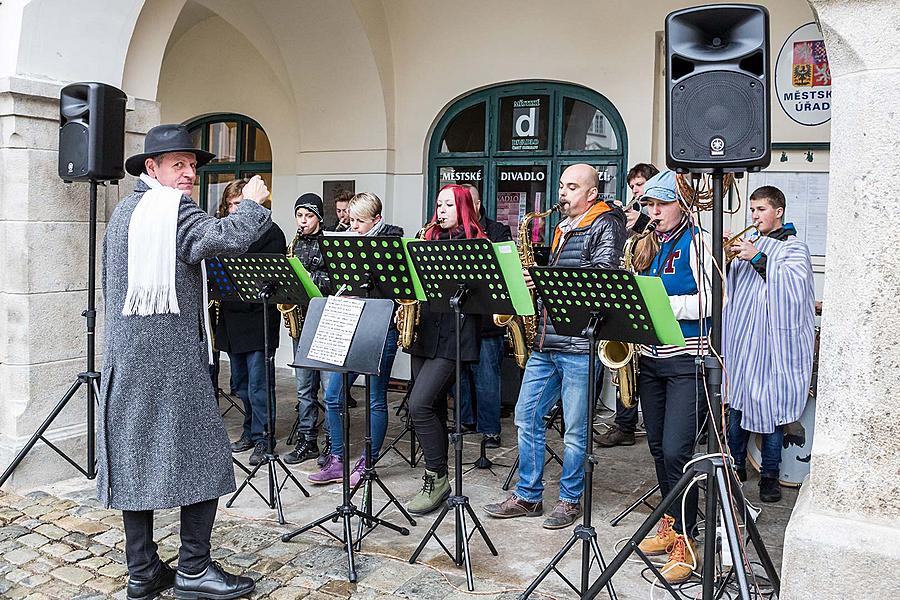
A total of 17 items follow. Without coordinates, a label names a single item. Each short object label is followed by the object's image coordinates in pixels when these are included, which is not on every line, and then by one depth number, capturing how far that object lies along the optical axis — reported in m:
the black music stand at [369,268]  3.87
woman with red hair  4.33
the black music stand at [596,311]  3.21
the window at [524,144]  7.17
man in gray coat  3.27
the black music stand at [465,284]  3.60
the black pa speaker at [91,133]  4.61
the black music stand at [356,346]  3.62
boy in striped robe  4.44
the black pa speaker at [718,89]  2.77
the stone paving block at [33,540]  4.11
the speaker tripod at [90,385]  4.79
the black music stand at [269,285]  4.38
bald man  4.06
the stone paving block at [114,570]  3.76
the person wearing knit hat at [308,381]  5.39
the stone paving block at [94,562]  3.84
